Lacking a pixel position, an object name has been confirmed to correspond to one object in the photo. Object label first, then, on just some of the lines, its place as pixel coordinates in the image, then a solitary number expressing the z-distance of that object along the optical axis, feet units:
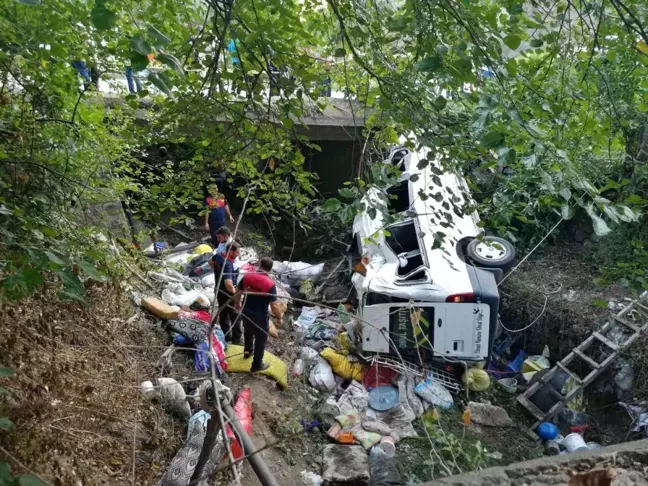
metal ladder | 19.42
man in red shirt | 15.89
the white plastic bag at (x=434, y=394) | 19.65
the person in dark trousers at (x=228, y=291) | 16.48
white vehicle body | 17.92
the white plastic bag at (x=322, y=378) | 19.65
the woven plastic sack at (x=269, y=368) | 17.48
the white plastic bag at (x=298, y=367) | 19.72
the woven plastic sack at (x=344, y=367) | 20.24
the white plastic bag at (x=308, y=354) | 20.56
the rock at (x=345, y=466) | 15.31
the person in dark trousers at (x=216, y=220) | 23.30
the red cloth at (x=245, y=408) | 14.40
